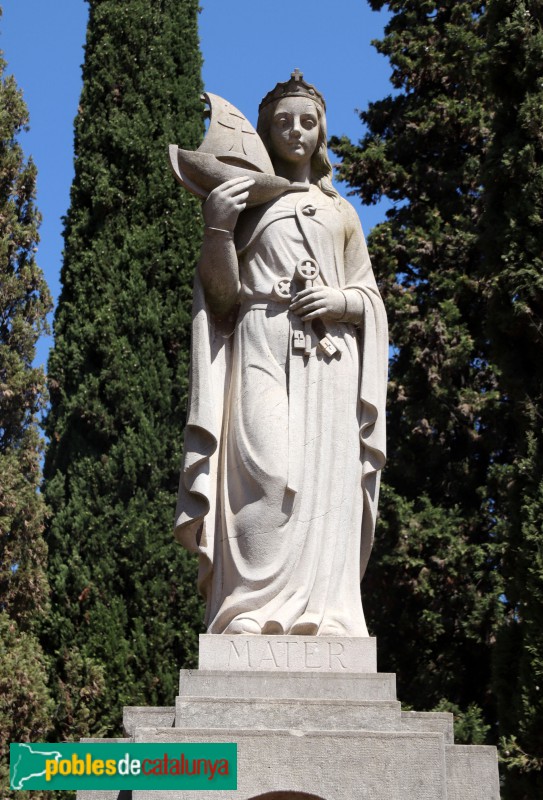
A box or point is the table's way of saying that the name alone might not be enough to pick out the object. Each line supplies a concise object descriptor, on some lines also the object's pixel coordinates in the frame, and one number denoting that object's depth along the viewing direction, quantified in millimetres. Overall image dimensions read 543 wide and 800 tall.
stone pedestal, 6887
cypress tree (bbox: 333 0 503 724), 17594
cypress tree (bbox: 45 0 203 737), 16656
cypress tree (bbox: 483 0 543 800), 13336
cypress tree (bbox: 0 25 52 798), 15109
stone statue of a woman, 7828
